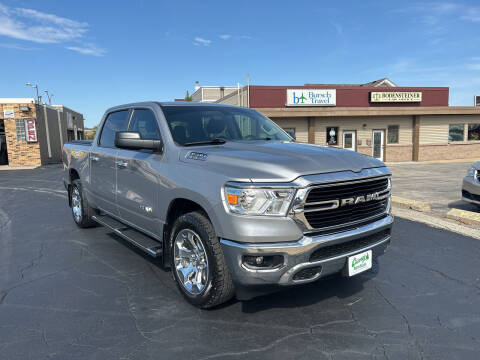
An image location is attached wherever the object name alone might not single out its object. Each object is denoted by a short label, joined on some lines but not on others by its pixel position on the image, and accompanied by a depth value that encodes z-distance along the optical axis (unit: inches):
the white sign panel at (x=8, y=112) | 855.7
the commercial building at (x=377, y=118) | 854.5
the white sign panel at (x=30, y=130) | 862.5
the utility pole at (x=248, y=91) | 826.2
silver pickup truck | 106.7
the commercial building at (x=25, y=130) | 859.4
